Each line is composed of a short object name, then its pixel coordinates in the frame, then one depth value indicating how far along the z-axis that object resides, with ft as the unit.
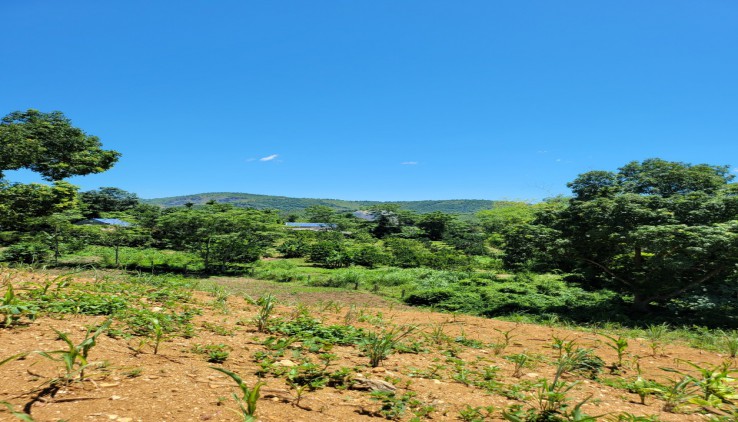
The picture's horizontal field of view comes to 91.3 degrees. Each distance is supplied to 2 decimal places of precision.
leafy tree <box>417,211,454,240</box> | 143.23
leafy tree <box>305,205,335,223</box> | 176.84
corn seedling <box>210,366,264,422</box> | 6.87
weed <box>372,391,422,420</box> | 8.46
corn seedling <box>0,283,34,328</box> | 10.90
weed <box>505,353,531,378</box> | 12.15
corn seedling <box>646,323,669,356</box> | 16.60
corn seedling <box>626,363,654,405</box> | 10.49
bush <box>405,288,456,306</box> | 38.27
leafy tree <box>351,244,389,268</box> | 70.95
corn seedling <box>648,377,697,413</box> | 9.86
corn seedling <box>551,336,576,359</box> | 14.08
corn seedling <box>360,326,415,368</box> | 11.86
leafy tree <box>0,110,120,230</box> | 43.11
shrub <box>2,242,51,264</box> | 52.64
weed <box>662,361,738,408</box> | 10.26
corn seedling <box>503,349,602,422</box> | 8.30
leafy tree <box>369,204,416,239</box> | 144.69
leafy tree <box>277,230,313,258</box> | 82.58
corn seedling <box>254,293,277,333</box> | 14.75
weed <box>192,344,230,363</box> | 10.81
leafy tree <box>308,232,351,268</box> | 69.72
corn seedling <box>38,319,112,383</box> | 7.71
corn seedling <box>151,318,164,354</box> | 10.60
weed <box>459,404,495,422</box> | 8.43
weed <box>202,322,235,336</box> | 13.68
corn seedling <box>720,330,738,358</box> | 16.17
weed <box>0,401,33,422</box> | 5.87
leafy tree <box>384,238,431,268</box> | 71.46
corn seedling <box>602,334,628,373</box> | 13.46
